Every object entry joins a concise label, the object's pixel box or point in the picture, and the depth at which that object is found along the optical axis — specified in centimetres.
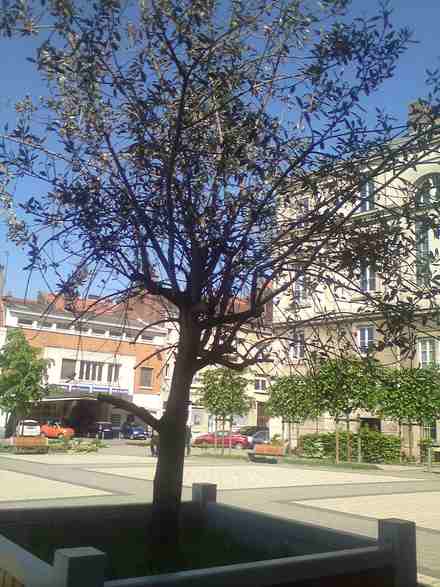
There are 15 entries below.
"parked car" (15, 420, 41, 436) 3872
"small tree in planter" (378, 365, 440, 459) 2702
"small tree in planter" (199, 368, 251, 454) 3322
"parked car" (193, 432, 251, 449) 4275
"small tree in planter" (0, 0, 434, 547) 551
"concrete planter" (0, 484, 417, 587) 371
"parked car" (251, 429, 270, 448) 4147
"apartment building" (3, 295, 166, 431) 4716
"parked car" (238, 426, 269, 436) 4672
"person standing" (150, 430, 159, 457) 2876
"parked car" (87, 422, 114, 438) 4694
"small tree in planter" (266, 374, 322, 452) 3011
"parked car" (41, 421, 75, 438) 4247
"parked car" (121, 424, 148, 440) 4922
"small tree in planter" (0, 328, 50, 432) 3462
